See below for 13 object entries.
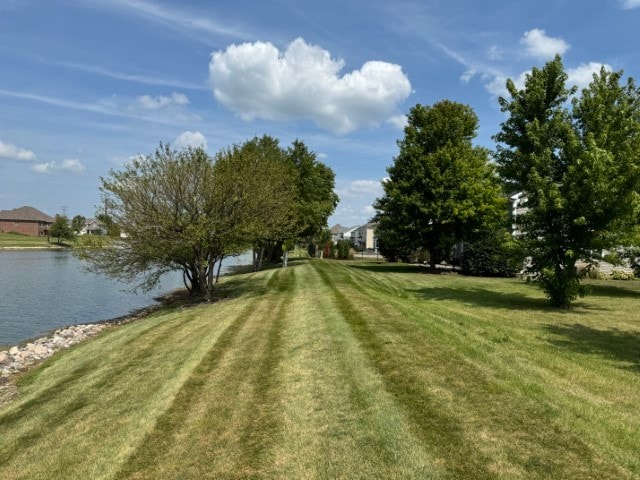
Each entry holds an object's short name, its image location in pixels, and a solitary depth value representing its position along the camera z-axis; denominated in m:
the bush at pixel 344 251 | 57.34
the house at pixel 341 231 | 132.90
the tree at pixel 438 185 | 31.45
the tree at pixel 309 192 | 40.16
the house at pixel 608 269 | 27.33
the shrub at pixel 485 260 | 29.14
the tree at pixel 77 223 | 102.42
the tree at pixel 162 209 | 18.98
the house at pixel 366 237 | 100.62
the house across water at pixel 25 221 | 125.06
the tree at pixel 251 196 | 19.62
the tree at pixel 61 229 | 97.62
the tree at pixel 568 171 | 14.75
